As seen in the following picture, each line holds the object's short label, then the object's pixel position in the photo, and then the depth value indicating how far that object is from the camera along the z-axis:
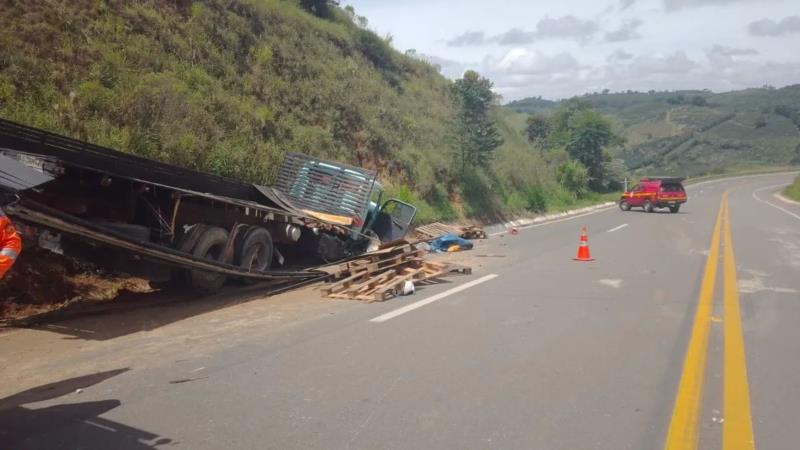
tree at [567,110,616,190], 47.81
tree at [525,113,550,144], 56.00
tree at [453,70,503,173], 26.80
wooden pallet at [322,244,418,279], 9.98
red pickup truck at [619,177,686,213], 31.89
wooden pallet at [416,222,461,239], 16.73
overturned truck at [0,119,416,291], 6.73
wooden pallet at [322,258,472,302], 9.11
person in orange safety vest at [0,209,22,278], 4.07
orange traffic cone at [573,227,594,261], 13.59
